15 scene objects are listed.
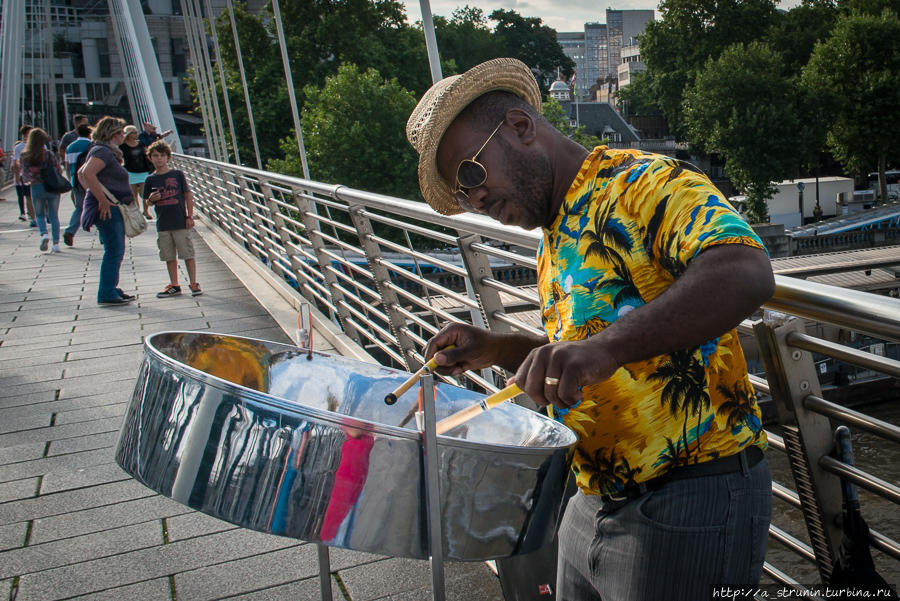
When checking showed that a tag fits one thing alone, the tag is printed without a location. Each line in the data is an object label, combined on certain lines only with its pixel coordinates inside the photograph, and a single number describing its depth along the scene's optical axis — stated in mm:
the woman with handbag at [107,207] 6574
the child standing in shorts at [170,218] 6953
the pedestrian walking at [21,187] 13445
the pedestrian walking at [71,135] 10234
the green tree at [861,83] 40688
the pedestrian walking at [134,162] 10753
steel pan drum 1145
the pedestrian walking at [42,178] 9797
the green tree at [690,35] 47656
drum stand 1119
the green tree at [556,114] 34906
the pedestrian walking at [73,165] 8969
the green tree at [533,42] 65562
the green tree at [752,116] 42719
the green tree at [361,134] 33875
